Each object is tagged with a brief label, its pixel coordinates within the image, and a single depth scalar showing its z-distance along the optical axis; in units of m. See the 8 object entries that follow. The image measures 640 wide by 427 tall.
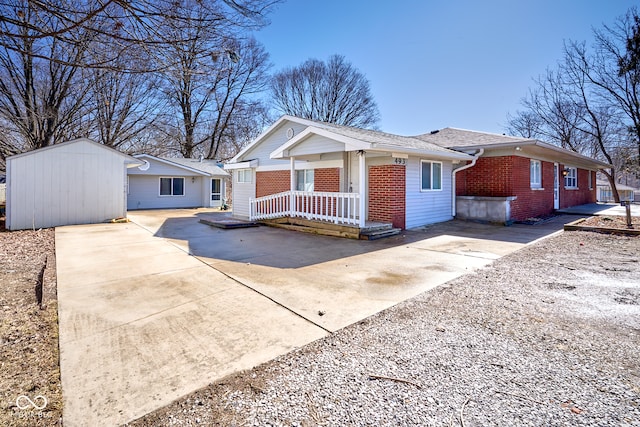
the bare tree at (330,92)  30.94
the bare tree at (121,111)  18.62
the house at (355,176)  9.70
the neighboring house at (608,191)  41.20
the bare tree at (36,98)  14.58
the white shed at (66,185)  11.16
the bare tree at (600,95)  18.58
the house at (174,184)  19.75
